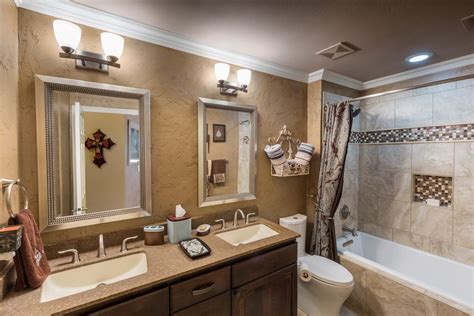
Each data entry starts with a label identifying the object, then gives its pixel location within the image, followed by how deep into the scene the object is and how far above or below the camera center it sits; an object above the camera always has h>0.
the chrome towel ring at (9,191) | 0.95 -0.18
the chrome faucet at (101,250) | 1.27 -0.57
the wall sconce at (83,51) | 1.19 +0.60
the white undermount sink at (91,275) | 1.06 -0.67
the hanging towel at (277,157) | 2.03 -0.05
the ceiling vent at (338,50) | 1.71 +0.82
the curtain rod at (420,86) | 1.55 +0.49
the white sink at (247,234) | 1.71 -0.66
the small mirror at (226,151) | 1.75 +0.00
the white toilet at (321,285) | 1.74 -1.08
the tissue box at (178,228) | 1.45 -0.52
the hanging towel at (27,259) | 0.97 -0.49
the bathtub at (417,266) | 1.74 -1.12
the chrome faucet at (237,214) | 1.81 -0.54
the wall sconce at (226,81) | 1.74 +0.59
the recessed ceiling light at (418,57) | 1.87 +0.83
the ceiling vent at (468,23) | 1.36 +0.82
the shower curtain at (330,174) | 2.07 -0.22
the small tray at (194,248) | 1.26 -0.59
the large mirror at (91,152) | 1.24 -0.01
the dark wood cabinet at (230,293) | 1.02 -0.78
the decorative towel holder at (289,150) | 2.12 +0.01
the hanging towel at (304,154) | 2.20 -0.03
